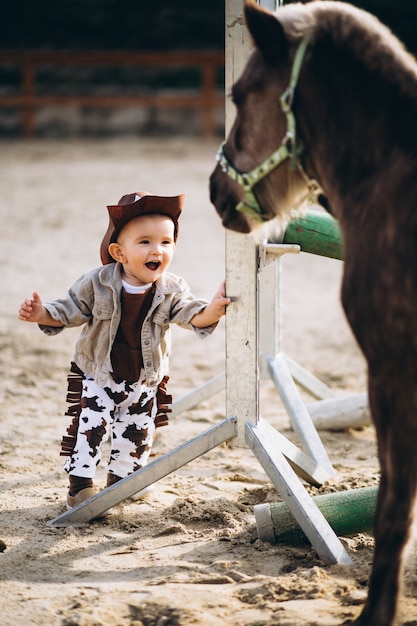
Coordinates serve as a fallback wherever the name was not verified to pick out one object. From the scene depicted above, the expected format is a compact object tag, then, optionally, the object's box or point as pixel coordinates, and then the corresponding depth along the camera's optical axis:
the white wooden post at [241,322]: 3.24
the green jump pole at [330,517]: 3.29
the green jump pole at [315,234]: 3.48
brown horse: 2.36
